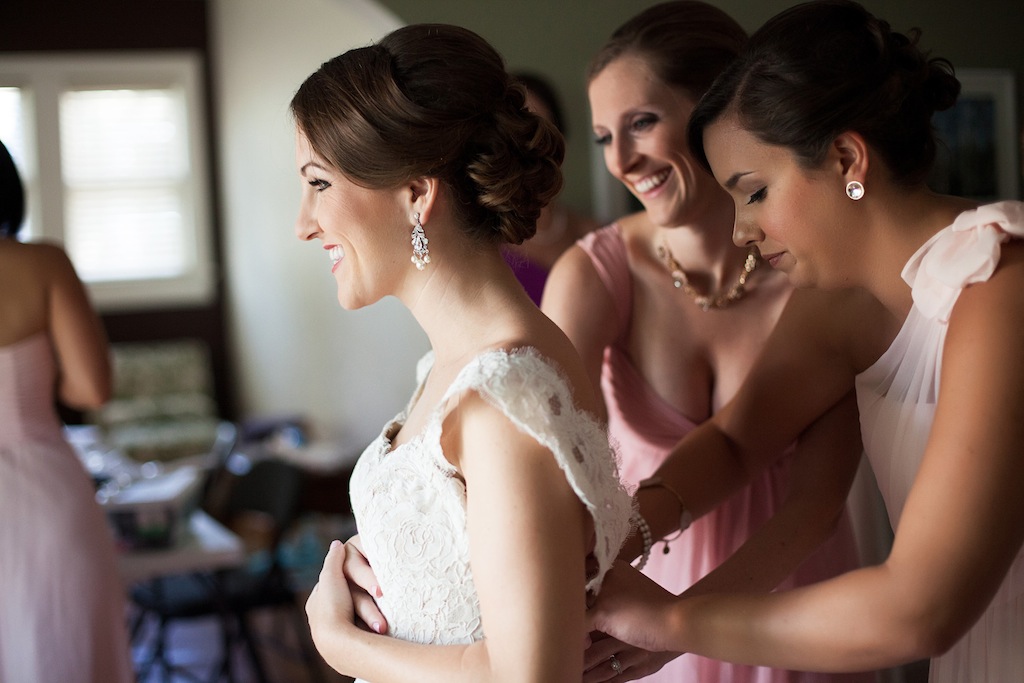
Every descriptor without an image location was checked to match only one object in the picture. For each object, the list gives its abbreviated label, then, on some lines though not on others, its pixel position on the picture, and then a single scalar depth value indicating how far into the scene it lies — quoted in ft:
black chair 12.64
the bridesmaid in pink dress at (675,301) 5.84
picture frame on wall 7.21
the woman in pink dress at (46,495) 8.66
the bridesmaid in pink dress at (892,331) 3.49
